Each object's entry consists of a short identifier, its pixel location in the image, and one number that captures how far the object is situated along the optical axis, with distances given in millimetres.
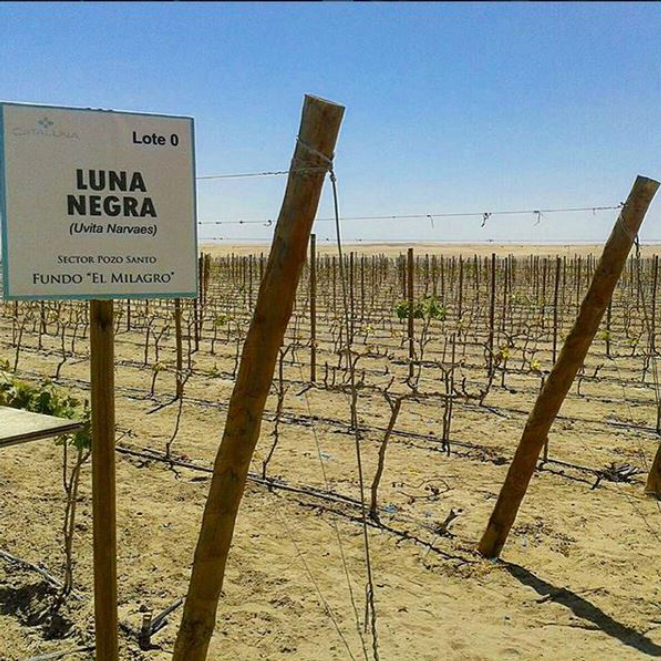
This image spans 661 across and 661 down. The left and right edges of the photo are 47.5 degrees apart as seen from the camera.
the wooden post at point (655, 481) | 5055
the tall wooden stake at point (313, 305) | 8193
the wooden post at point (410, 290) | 9162
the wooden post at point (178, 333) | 8386
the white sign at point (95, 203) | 2020
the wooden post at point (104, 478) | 2262
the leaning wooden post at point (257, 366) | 2145
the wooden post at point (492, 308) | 9434
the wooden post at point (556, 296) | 9934
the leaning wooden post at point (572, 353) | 3688
